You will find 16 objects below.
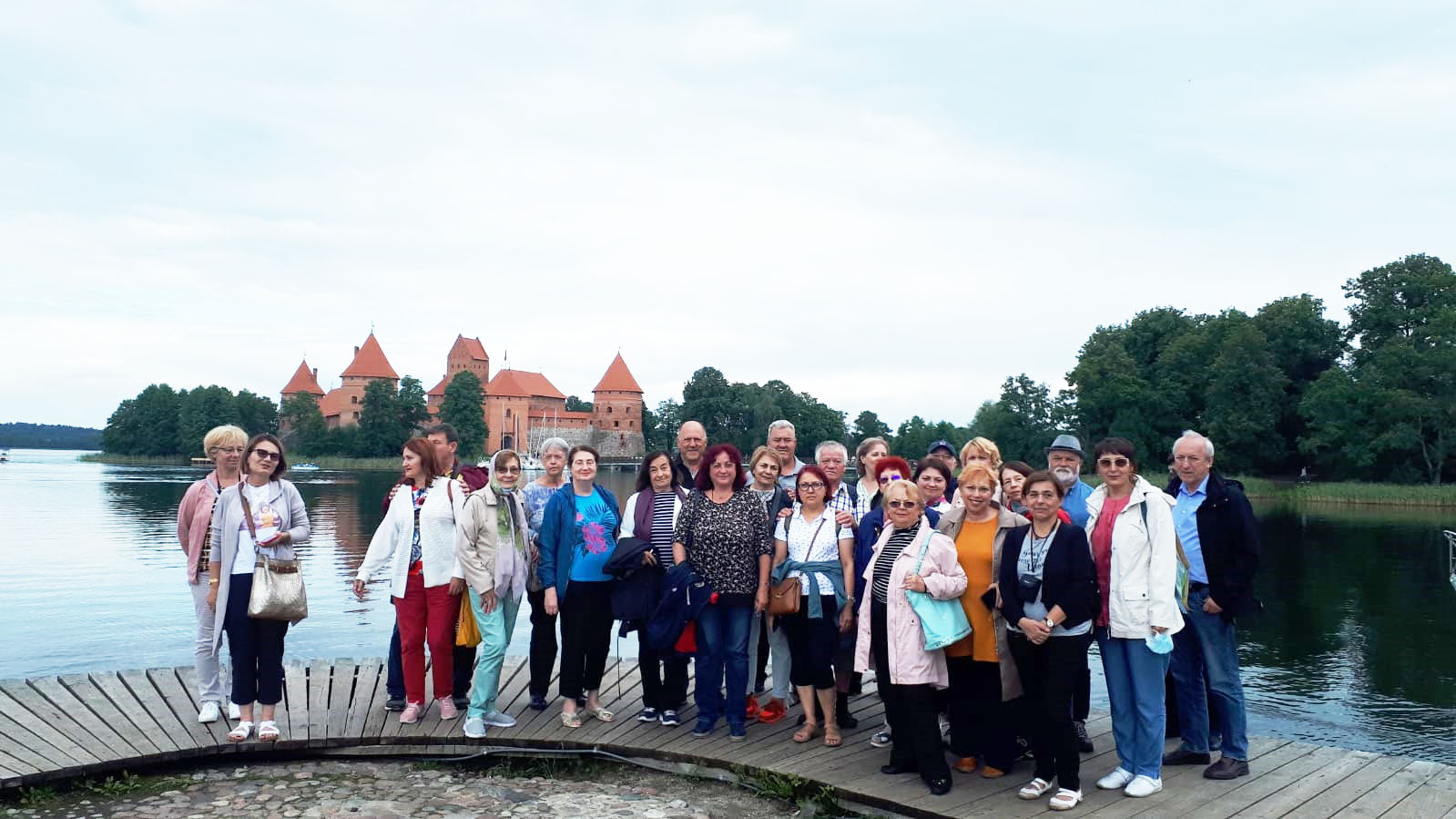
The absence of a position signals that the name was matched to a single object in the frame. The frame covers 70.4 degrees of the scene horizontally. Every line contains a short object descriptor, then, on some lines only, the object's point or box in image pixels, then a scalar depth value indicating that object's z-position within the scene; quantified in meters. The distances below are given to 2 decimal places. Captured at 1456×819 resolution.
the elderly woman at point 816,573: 5.34
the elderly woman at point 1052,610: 4.38
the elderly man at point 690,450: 5.98
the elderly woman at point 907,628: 4.63
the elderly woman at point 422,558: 5.63
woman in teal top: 5.68
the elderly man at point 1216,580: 4.82
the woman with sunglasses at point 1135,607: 4.48
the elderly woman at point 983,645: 4.63
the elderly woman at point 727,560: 5.37
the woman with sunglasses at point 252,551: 5.35
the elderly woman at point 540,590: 5.94
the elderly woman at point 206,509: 5.50
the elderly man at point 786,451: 6.20
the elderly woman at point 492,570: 5.54
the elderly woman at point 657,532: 5.65
